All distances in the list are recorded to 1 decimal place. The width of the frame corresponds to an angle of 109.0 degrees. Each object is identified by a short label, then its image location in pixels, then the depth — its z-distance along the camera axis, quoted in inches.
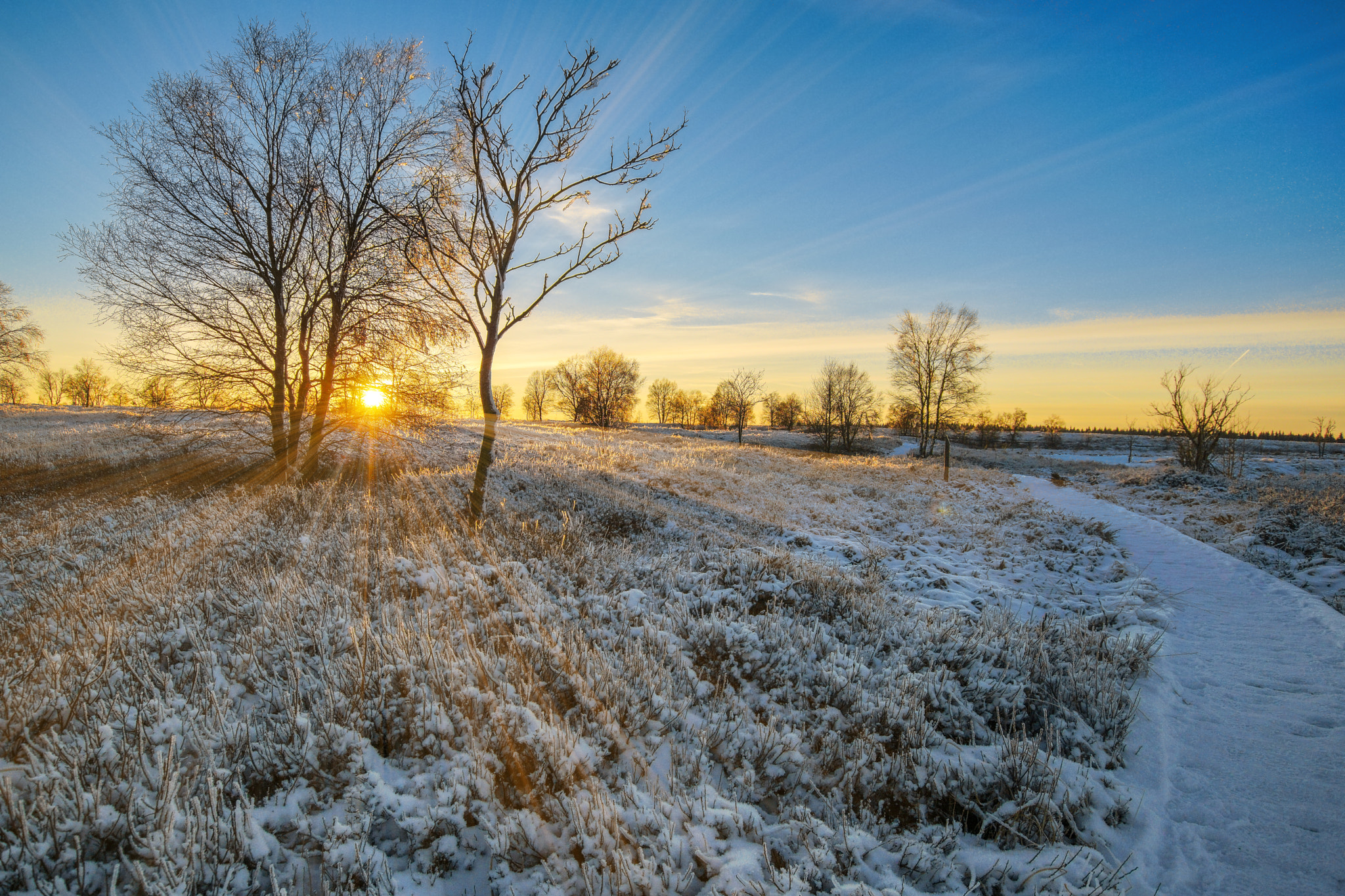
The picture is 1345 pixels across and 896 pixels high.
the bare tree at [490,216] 270.4
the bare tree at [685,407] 3897.6
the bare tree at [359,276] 425.7
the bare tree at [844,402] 1844.2
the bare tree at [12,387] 1133.1
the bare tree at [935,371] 1320.1
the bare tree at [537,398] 3636.8
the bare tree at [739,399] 2068.2
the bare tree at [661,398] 3690.9
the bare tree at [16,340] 1083.9
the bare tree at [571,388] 2578.7
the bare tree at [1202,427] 879.1
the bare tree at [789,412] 3068.4
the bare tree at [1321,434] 1355.8
